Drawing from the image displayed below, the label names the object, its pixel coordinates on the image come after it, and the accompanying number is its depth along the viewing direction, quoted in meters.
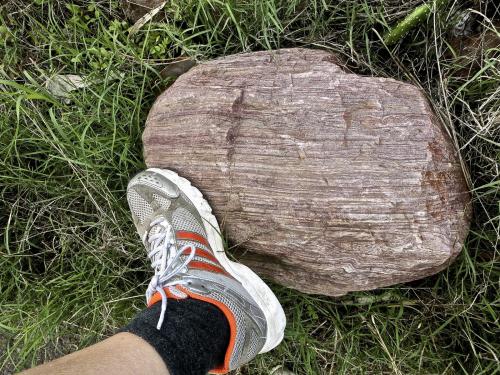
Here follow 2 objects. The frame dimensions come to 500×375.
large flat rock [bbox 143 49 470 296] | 0.49
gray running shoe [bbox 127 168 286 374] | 0.52
